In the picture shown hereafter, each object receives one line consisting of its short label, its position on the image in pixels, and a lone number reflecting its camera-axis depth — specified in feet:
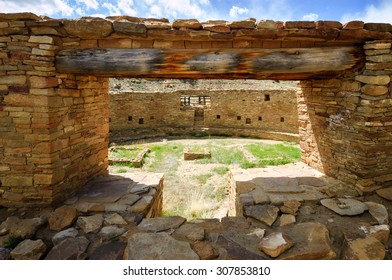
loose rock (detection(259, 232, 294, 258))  7.93
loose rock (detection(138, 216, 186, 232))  9.62
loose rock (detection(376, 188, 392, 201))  11.79
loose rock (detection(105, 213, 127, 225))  10.09
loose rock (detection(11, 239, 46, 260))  8.06
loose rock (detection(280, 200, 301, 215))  10.96
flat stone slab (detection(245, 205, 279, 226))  10.21
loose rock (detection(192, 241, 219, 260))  7.85
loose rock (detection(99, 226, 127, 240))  9.15
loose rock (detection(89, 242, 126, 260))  7.96
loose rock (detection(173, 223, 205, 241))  8.89
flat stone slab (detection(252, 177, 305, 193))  12.98
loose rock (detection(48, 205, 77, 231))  9.84
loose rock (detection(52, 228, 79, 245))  8.93
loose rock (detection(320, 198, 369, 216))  10.59
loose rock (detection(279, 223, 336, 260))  7.88
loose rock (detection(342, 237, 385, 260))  7.85
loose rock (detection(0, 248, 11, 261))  8.11
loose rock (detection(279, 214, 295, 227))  10.04
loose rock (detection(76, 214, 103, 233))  9.57
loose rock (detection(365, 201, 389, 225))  9.95
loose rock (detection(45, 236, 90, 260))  7.98
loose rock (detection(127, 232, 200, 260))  7.70
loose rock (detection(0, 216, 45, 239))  9.36
